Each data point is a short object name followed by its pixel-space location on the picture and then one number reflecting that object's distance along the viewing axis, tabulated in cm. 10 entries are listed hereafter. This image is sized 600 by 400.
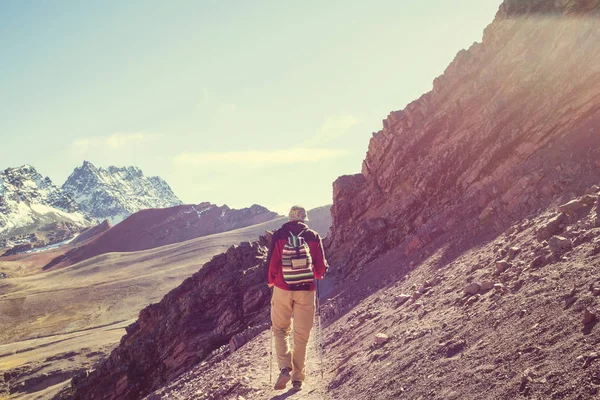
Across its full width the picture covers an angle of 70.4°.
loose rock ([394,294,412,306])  1102
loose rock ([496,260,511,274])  857
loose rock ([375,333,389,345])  821
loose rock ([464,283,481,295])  793
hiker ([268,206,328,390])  734
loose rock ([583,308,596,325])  458
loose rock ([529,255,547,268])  745
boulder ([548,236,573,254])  751
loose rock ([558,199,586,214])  932
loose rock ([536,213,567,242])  918
